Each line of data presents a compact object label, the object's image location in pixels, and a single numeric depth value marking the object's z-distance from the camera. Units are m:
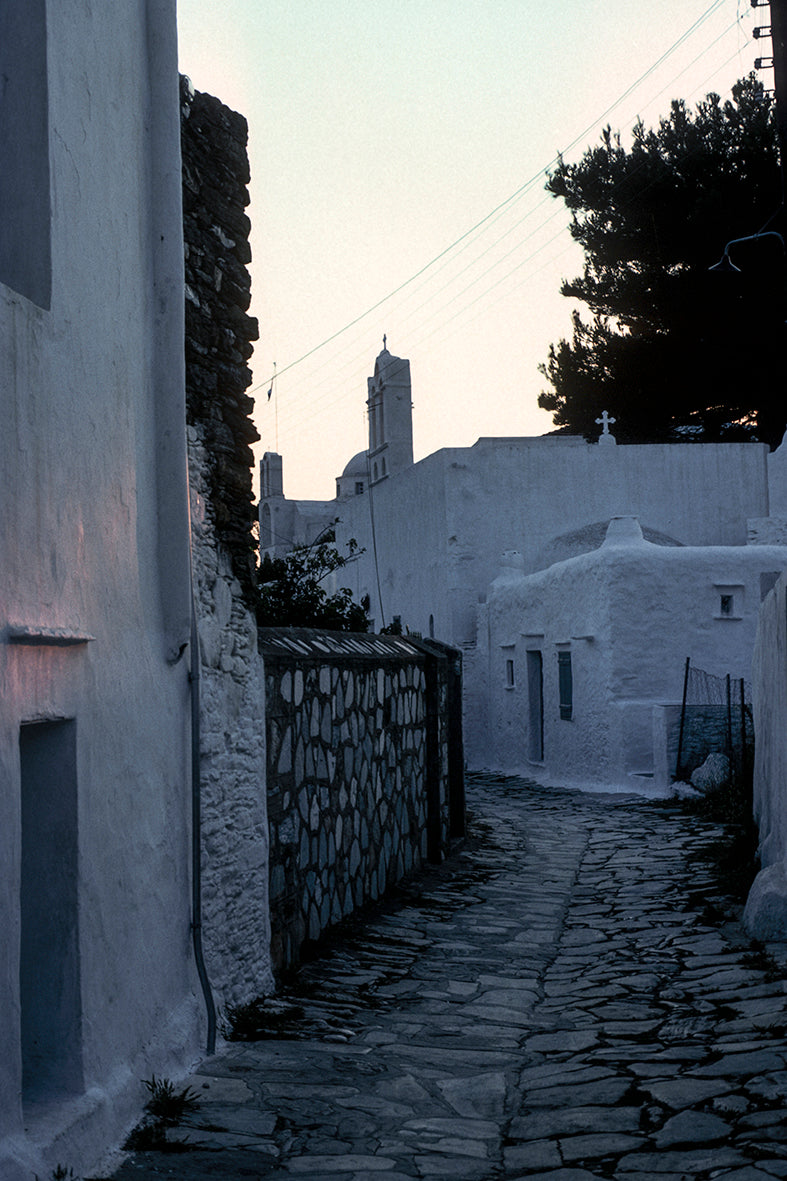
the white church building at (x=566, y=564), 16.84
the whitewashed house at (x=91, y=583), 3.72
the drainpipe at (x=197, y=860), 5.20
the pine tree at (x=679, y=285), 28.50
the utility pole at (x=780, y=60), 9.16
